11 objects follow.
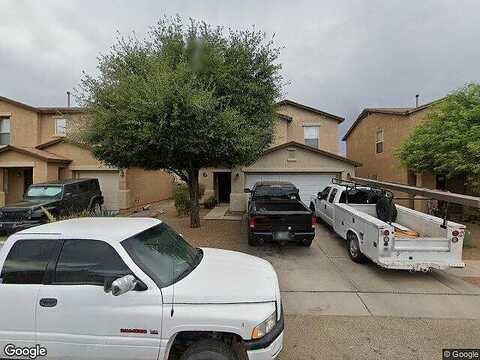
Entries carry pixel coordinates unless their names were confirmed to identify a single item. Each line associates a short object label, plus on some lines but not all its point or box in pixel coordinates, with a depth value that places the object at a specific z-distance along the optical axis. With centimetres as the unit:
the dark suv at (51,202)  1055
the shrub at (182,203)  1448
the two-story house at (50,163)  1582
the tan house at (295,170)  1466
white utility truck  619
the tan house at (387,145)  1510
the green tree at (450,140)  1075
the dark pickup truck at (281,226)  784
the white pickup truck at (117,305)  288
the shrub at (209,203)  1728
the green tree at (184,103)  805
